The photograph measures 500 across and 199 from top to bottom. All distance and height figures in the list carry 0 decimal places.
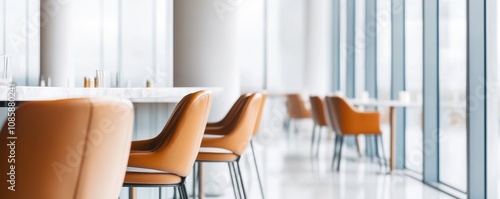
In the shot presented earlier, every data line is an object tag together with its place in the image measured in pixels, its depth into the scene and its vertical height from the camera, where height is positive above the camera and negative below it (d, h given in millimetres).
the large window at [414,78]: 6664 +228
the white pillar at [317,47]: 12281 +1006
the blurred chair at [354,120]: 6754 -215
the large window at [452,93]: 5512 +57
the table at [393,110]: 6139 -106
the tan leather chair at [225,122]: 4066 -156
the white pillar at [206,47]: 5266 +421
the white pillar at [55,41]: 7051 +625
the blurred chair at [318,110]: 8219 -139
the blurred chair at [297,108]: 10523 -146
